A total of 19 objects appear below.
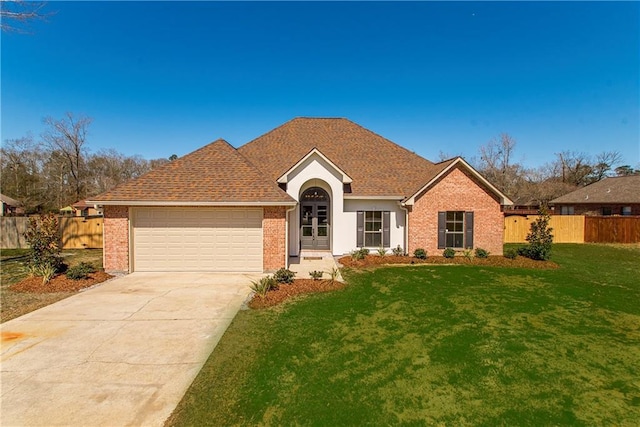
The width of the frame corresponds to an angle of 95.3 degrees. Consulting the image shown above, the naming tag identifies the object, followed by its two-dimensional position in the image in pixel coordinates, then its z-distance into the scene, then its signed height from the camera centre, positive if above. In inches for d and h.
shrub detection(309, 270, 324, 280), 397.4 -80.1
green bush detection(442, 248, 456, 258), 551.0 -68.4
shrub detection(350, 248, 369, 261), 540.7 -70.5
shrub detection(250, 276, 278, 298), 330.3 -82.7
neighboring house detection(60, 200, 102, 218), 1212.5 +28.1
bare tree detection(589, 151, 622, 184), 1785.7 +293.8
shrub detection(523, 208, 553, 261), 528.1 -42.5
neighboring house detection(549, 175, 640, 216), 1059.9 +71.8
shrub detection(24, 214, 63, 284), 399.9 -40.6
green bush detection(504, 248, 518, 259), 540.9 -70.1
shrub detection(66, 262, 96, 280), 393.4 -77.0
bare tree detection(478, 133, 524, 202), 1701.5 +270.2
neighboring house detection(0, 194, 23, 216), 1281.0 +44.4
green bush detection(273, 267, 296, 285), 378.0 -78.5
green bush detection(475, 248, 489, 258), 558.1 -69.3
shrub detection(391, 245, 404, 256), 582.2 -68.8
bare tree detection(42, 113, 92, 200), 1418.6 +299.7
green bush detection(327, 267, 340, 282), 389.9 -84.2
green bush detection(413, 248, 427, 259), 549.6 -69.8
